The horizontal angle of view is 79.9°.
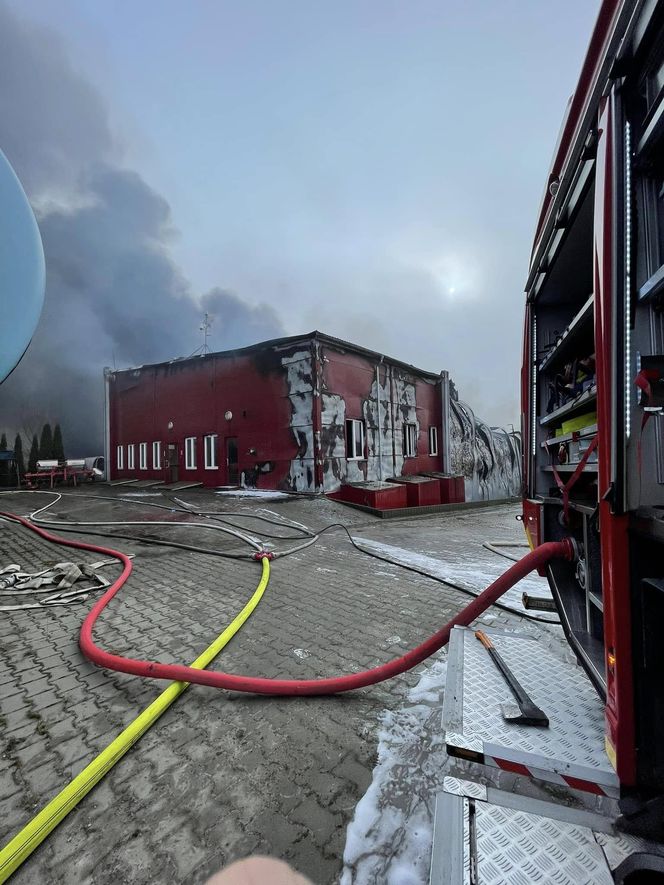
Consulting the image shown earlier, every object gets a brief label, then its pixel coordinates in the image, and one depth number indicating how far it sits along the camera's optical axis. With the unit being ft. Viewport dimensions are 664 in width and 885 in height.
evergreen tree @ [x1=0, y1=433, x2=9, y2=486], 85.76
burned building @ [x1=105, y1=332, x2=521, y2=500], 53.06
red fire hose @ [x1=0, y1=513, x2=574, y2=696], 8.04
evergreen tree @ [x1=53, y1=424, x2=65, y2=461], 114.56
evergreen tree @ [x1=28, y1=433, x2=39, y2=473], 106.20
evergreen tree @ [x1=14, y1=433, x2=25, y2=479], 92.60
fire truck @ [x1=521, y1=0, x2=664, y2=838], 4.69
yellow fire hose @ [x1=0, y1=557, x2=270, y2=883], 5.02
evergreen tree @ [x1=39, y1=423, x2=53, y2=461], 113.60
